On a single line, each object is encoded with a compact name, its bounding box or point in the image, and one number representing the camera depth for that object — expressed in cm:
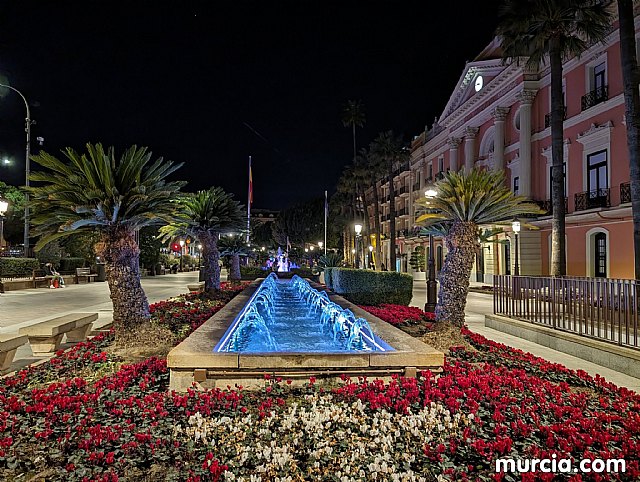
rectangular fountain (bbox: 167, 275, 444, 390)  562
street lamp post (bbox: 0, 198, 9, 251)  1781
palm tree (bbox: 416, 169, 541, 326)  896
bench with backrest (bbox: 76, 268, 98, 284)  3106
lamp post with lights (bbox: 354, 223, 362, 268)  3192
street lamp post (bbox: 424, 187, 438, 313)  1427
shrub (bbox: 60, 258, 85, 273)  3444
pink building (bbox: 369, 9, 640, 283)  2409
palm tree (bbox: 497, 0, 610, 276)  1955
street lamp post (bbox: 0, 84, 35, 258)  2534
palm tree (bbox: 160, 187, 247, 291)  1579
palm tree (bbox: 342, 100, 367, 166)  7519
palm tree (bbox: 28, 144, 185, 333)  793
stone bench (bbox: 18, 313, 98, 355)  828
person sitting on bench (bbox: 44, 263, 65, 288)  2678
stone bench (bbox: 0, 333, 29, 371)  699
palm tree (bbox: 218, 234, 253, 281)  2462
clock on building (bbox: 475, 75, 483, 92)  3819
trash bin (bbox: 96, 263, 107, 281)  3391
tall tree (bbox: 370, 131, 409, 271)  5069
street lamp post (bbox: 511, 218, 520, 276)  2832
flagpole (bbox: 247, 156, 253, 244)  4237
